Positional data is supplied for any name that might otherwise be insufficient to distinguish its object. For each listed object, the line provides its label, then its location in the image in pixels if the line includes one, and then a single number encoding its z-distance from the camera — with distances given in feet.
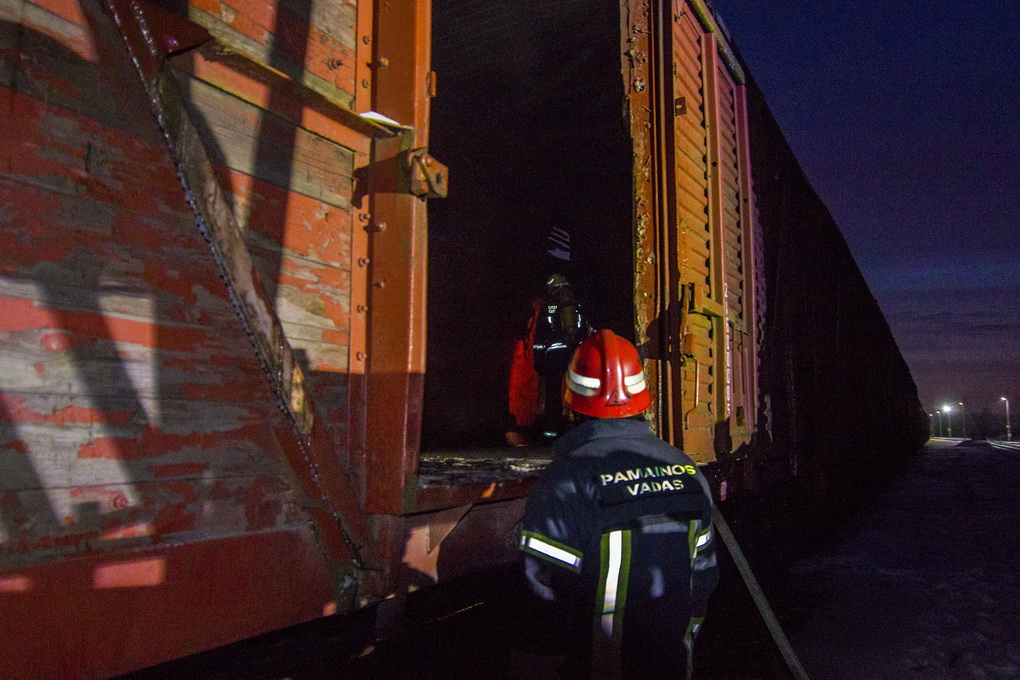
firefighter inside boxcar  18.10
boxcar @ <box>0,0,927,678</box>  4.23
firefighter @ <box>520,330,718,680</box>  5.96
